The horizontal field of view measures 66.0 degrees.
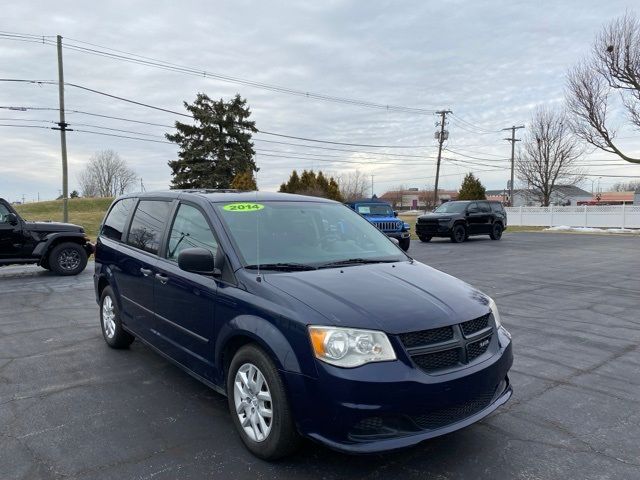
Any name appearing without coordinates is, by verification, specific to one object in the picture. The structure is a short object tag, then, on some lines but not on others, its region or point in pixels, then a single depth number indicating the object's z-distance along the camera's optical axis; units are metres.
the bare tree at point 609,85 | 26.67
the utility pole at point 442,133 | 46.36
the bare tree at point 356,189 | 80.69
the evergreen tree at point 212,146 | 45.47
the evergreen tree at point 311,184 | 49.43
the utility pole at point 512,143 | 49.99
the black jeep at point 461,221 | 21.45
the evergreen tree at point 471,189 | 45.81
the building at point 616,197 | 97.78
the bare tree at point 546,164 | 47.38
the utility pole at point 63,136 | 22.55
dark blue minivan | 2.72
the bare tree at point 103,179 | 87.38
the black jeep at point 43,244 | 10.90
